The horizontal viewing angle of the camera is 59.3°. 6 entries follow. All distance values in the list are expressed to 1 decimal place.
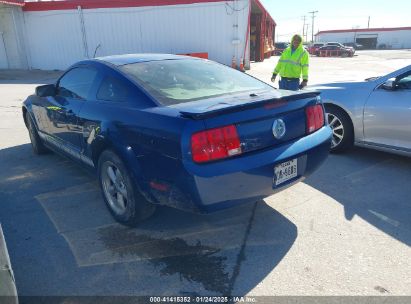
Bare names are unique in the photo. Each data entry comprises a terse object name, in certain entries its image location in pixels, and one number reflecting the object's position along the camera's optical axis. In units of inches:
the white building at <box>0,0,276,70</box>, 788.0
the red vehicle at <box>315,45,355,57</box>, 1606.8
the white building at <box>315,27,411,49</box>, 2741.1
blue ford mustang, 99.0
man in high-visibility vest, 281.7
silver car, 169.6
